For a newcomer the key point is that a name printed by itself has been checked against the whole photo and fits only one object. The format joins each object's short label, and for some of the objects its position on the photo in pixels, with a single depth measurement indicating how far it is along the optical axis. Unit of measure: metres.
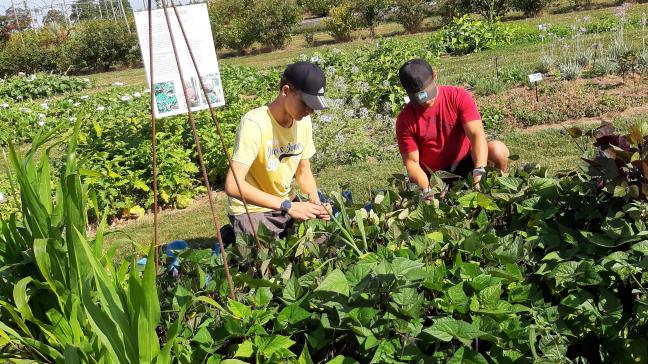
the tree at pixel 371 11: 22.02
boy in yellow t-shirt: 3.22
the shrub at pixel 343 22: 22.12
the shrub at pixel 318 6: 29.90
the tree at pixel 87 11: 47.59
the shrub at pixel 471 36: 13.95
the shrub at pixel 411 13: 21.41
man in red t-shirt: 3.93
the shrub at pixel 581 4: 20.10
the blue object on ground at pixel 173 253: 2.42
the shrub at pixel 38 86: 16.47
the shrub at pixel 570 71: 8.84
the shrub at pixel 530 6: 19.50
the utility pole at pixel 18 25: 25.64
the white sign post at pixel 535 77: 6.33
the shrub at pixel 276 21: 22.97
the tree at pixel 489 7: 19.00
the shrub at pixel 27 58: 24.64
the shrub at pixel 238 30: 23.31
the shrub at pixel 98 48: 24.72
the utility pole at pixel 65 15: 30.62
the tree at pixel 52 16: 36.68
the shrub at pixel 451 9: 19.67
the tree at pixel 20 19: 30.83
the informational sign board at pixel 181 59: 5.73
